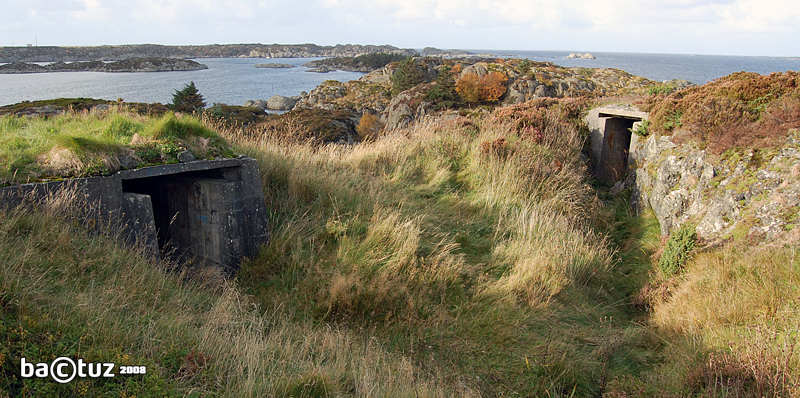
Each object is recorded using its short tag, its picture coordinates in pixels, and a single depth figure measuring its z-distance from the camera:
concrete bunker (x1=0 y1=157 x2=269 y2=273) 4.79
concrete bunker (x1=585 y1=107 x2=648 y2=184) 10.22
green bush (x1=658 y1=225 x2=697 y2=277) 5.84
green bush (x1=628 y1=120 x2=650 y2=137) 9.06
